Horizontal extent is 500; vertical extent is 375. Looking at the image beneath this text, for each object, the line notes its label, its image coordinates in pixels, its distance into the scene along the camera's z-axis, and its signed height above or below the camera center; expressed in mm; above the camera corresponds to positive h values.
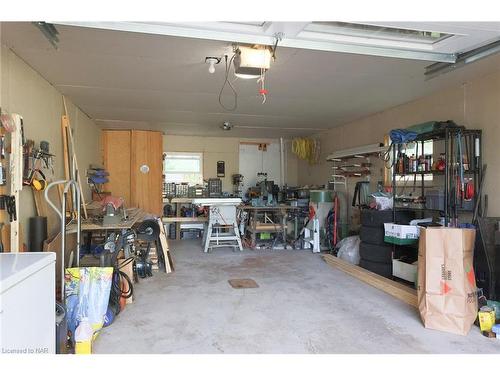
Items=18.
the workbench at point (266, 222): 6688 -811
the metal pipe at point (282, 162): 9078 +468
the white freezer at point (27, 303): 1373 -531
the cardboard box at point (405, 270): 3945 -1035
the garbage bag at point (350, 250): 5273 -1057
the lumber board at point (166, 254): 4844 -1005
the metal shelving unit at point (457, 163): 3807 +183
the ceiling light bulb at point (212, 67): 3506 +1137
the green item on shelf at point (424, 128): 4012 +615
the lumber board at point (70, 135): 4809 +651
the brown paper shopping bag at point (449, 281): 2873 -838
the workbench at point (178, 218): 7633 -801
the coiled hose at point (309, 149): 8047 +722
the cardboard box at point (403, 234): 4047 -623
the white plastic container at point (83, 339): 2385 -1068
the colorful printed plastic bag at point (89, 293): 2748 -875
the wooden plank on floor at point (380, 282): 3647 -1192
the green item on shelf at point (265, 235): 6960 -1078
